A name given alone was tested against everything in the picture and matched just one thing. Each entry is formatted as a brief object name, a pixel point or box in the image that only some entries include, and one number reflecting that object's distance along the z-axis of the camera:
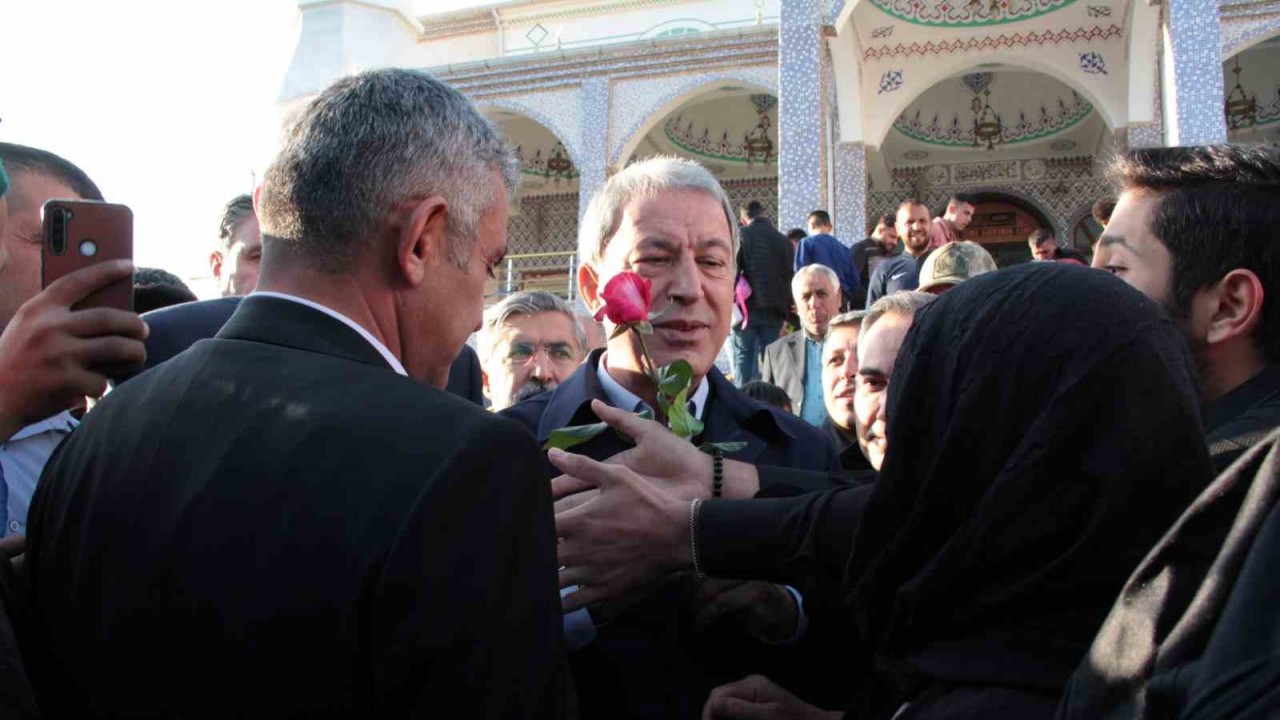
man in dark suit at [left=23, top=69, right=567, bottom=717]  1.12
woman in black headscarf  1.18
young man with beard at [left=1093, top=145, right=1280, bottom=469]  1.85
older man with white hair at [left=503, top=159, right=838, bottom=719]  1.91
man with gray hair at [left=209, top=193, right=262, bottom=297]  3.68
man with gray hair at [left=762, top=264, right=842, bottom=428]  5.67
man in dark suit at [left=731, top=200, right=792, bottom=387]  7.68
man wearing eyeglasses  3.99
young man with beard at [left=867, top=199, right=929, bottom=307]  7.02
